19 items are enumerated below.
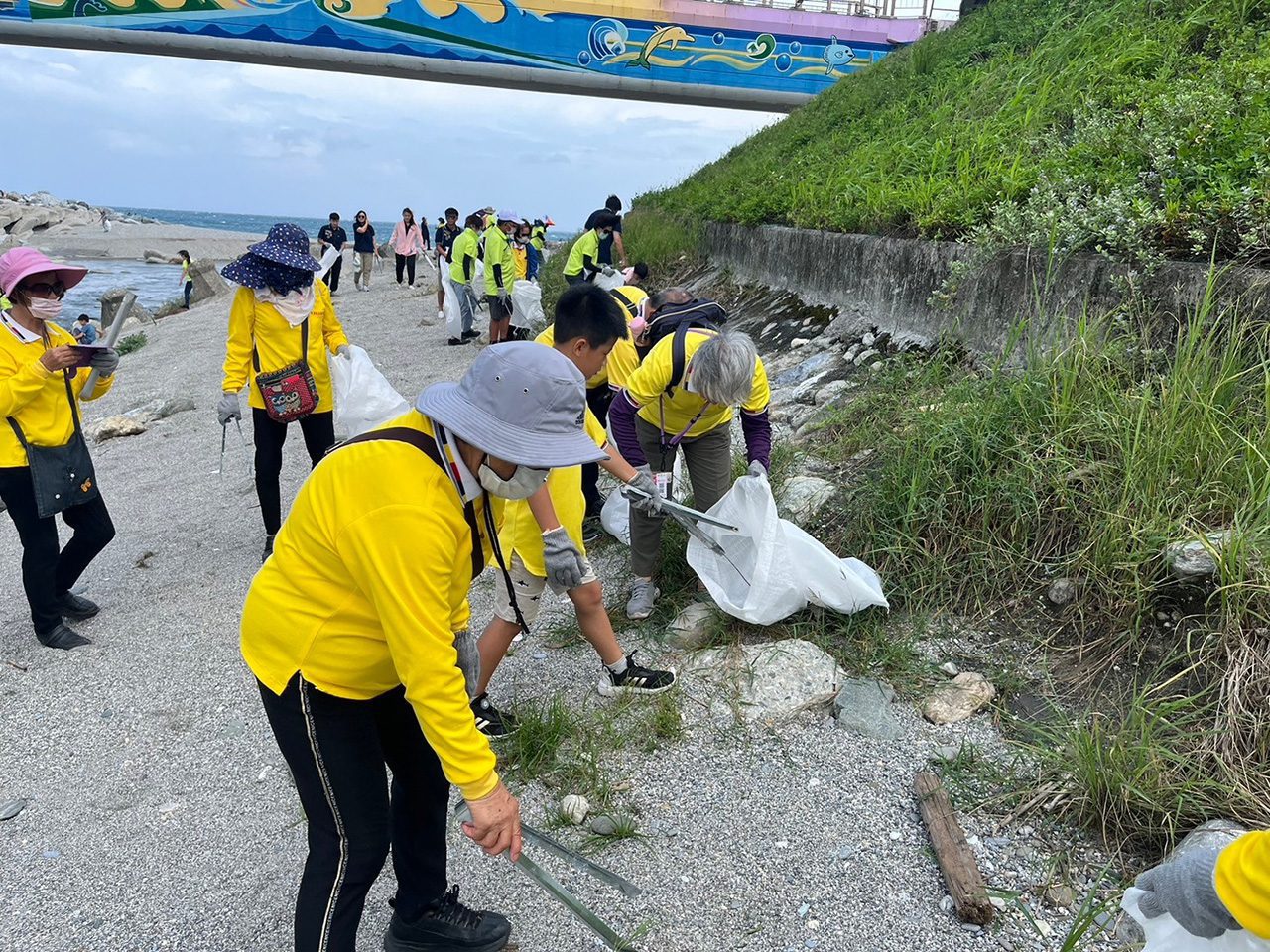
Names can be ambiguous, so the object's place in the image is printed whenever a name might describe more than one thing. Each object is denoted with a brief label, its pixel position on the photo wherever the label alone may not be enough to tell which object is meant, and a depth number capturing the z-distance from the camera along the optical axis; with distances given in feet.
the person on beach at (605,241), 25.20
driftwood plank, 6.78
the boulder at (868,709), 9.03
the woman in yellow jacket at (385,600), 4.88
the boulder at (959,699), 8.96
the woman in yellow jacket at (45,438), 11.28
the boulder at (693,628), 11.16
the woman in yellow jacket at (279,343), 13.33
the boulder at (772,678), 9.52
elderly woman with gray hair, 10.46
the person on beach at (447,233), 44.95
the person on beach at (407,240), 51.13
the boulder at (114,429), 25.49
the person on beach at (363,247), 51.57
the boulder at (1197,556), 8.21
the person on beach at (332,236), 44.70
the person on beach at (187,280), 57.16
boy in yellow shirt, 9.02
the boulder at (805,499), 12.48
